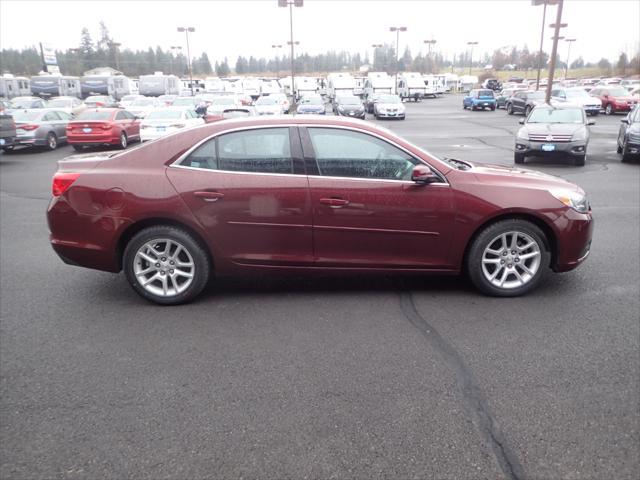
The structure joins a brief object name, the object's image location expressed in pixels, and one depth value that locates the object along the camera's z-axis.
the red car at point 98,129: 18.74
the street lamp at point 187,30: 57.84
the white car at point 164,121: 18.06
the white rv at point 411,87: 58.04
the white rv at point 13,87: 49.06
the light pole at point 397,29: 65.00
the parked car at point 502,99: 46.78
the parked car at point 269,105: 28.06
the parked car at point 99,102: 37.22
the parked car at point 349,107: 32.16
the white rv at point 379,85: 47.75
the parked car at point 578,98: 34.22
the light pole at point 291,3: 37.19
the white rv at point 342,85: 47.59
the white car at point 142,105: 29.64
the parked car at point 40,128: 18.84
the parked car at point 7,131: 16.84
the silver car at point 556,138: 14.08
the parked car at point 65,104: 29.95
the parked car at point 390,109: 32.97
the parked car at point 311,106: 30.07
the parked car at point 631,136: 14.16
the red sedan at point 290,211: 4.62
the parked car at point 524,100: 35.59
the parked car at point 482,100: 42.44
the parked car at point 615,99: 34.97
